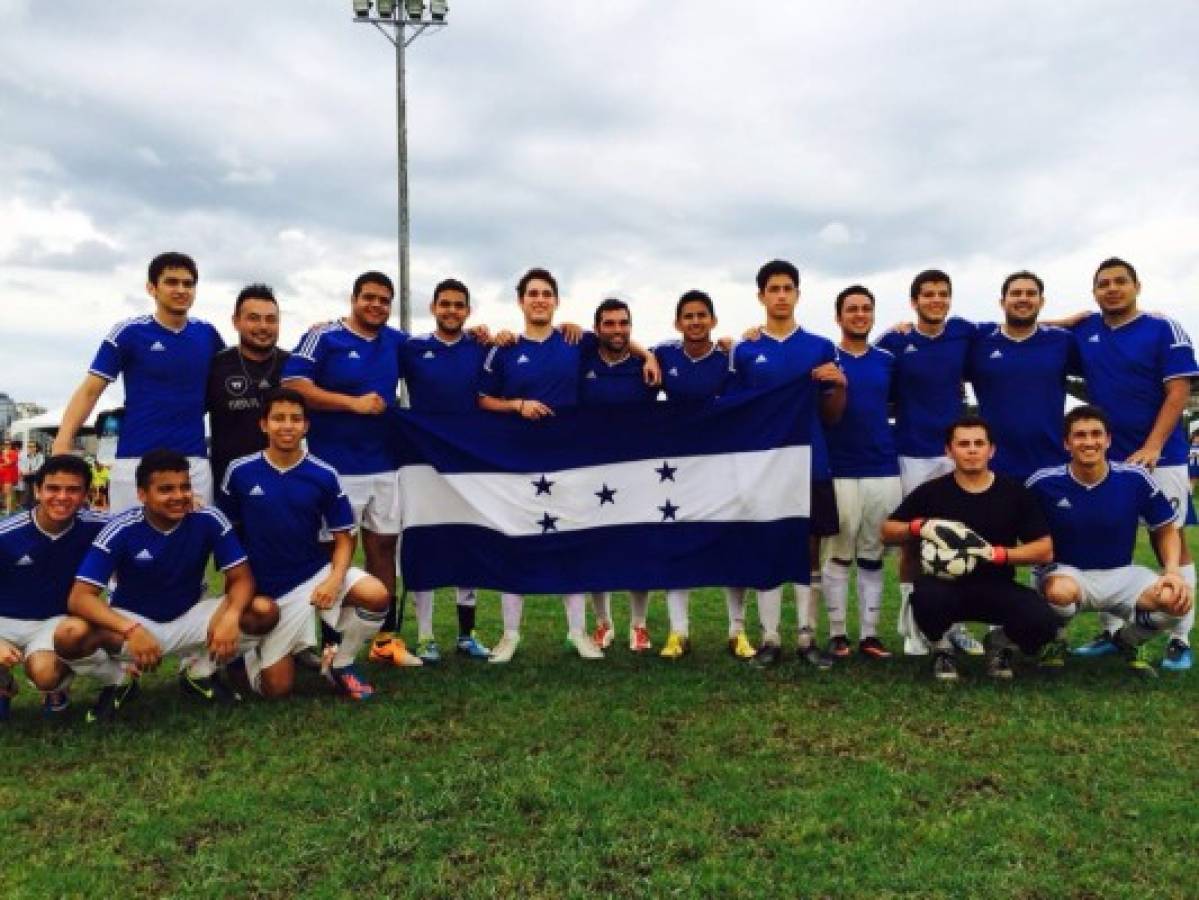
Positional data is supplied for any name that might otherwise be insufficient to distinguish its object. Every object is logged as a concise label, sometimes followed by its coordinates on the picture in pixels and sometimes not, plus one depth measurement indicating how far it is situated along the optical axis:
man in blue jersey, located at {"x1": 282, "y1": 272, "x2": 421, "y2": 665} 6.14
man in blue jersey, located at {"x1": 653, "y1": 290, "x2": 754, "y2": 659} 6.43
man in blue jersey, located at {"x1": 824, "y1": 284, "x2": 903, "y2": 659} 6.26
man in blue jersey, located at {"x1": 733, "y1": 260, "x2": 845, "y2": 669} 6.20
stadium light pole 20.89
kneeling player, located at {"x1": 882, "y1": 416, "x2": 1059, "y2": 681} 5.55
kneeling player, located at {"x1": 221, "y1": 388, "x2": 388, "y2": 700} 5.55
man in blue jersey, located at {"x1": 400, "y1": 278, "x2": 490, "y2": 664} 6.53
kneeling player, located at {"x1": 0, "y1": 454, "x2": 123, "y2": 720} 5.20
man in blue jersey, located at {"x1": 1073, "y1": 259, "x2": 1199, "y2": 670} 6.05
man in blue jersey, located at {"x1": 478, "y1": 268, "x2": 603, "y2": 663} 6.47
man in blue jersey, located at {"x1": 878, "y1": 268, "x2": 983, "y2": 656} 6.41
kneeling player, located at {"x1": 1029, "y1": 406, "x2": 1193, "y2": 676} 5.78
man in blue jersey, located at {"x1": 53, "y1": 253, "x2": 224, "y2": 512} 5.68
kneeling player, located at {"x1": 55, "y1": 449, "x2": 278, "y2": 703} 5.09
